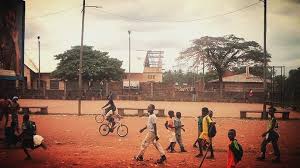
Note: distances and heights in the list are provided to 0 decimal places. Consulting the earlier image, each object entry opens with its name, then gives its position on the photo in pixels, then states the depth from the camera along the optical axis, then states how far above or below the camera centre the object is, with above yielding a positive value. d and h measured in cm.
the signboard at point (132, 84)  5416 +101
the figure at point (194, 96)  4712 -79
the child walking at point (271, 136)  1073 -148
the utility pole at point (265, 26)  2464 +485
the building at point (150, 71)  6531 +391
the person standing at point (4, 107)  1611 -85
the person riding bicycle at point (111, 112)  1592 -107
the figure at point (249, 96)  4734 -79
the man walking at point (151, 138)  1012 -148
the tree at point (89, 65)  5006 +378
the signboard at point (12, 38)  1218 +201
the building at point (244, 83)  5925 +137
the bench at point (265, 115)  2478 -182
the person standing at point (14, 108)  1438 -83
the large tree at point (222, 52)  5922 +695
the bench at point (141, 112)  2533 -168
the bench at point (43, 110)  2538 -156
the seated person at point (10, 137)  1210 -174
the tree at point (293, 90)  3938 +11
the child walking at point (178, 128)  1223 -141
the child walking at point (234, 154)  808 -155
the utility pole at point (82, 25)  2609 +521
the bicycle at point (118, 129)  1561 -183
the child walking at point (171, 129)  1205 -142
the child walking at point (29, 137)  1029 -148
